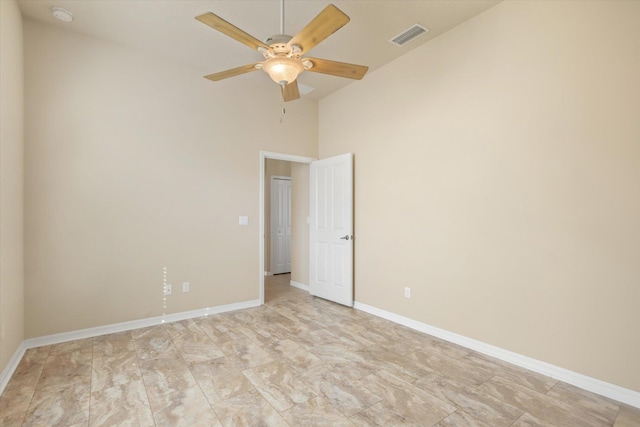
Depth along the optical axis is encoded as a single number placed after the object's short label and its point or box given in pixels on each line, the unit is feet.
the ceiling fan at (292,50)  5.69
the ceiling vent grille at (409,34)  9.75
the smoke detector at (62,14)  8.82
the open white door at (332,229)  13.69
